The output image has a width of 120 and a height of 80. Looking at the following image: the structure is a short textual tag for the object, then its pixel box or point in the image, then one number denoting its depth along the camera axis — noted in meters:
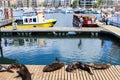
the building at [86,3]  168.50
